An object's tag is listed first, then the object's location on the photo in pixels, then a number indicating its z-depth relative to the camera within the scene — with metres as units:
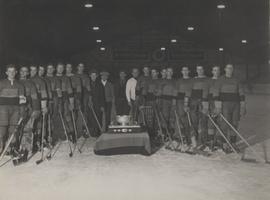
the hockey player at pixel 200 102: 9.28
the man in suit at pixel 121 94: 11.61
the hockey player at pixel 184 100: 9.66
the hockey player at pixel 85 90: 10.91
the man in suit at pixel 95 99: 11.19
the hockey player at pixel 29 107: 9.06
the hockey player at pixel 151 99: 10.84
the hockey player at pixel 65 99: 10.30
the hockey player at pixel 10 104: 8.52
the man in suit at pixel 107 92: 11.32
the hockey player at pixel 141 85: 11.12
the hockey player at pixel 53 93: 10.05
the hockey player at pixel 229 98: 8.86
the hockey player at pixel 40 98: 9.38
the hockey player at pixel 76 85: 10.61
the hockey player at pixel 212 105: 9.06
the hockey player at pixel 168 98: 10.38
